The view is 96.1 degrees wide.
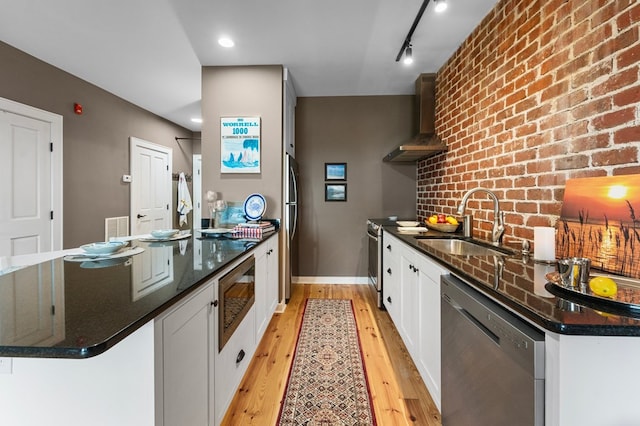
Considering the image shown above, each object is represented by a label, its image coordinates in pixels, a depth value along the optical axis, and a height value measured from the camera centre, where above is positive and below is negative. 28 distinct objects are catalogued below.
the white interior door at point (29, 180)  2.73 +0.29
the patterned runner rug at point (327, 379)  1.59 -1.13
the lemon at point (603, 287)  0.83 -0.23
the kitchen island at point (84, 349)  0.63 -0.33
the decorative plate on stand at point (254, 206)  2.89 +0.02
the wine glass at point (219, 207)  2.93 +0.01
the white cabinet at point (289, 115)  3.11 +1.11
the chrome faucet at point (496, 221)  1.88 -0.08
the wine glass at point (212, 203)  2.97 +0.06
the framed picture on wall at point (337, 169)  3.99 +0.53
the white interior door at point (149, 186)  4.45 +0.37
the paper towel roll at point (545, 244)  1.37 -0.17
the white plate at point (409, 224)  2.97 -0.16
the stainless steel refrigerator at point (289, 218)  3.07 -0.10
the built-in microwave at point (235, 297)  1.36 -0.49
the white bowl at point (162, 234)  2.03 -0.18
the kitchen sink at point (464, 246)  1.80 -0.26
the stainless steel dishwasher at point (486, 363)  0.79 -0.51
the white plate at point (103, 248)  1.47 -0.21
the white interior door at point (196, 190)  5.86 +0.38
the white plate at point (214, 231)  2.34 -0.19
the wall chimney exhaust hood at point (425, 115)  3.19 +1.09
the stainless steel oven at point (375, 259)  3.02 -0.56
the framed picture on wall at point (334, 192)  4.00 +0.23
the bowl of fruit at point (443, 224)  2.47 -0.13
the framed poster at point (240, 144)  3.03 +0.68
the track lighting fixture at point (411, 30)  1.82 +1.44
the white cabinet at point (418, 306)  1.50 -0.63
